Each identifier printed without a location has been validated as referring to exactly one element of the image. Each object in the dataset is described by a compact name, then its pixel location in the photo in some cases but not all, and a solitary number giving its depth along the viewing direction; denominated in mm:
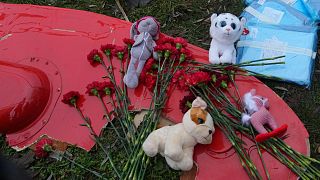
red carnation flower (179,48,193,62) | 2035
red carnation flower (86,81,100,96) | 2053
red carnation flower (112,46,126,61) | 2115
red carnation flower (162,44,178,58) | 2016
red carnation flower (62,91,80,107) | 2055
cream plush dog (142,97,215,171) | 1750
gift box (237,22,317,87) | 2205
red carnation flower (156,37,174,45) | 2074
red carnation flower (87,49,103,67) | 2139
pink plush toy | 1778
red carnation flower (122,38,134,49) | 2119
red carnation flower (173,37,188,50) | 2053
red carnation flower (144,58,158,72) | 2033
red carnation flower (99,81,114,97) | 2045
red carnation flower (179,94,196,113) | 1911
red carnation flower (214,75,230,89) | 1952
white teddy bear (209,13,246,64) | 2076
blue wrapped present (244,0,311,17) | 2428
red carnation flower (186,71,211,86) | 1903
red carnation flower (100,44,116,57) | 2145
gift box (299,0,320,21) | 2385
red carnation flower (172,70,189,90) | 1953
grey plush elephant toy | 2031
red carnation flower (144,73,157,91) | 1992
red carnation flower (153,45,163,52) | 2018
